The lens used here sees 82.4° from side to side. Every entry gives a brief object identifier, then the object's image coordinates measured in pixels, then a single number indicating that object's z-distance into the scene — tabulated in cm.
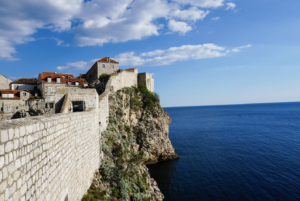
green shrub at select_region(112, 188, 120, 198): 1510
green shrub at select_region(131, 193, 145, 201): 1727
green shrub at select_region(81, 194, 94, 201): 1038
